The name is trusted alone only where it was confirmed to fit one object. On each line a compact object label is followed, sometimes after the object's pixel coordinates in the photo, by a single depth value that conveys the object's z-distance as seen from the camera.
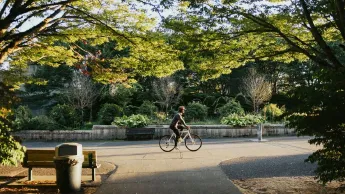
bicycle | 12.37
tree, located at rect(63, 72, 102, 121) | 23.91
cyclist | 11.92
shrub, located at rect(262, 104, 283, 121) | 20.52
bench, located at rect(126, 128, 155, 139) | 17.43
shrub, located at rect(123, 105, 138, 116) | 23.30
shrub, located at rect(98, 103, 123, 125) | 20.42
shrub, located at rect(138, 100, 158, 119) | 22.00
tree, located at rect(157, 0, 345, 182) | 5.53
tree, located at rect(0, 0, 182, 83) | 9.35
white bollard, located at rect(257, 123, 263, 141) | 15.92
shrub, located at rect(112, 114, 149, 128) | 18.06
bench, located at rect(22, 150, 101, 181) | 7.79
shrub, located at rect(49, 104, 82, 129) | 19.55
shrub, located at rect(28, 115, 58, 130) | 18.52
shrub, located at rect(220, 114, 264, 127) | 18.05
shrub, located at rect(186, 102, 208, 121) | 21.58
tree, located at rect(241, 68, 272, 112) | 24.17
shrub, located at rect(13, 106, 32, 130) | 18.44
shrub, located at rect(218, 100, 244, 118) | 21.06
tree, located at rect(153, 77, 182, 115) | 24.33
